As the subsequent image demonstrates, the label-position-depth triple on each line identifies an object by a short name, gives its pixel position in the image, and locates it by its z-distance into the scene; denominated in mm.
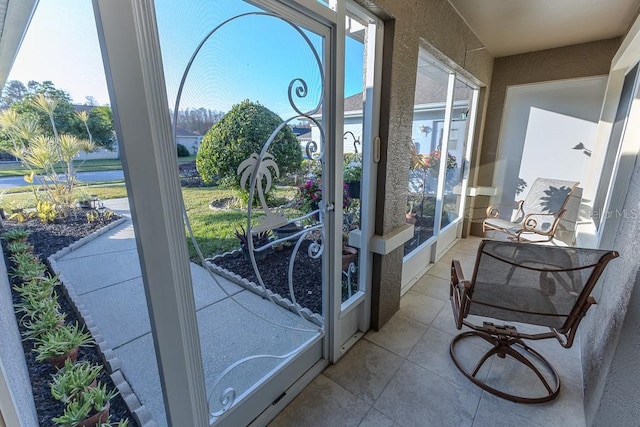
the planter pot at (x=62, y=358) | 789
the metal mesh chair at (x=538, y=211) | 3611
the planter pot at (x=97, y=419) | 889
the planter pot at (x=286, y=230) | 1385
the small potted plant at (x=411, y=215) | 2824
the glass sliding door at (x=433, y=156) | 2746
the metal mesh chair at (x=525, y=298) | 1348
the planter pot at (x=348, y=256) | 1965
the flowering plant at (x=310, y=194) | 1492
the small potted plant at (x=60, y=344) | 754
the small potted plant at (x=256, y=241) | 1214
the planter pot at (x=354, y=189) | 1901
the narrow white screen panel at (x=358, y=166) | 1632
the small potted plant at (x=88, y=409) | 841
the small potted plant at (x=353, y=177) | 1862
